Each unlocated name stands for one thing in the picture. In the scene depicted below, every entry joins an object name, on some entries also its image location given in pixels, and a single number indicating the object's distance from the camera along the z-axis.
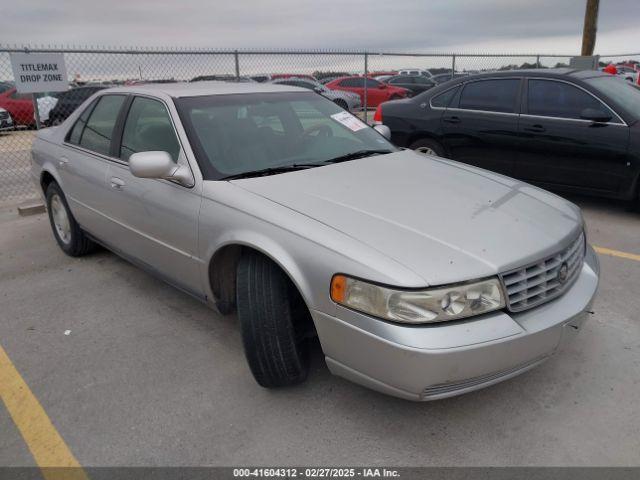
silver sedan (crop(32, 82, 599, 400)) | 2.12
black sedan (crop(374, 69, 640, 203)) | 5.29
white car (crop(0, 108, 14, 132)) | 14.41
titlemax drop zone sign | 6.36
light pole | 13.29
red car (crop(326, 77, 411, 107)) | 19.59
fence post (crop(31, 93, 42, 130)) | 6.60
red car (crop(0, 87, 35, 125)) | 15.74
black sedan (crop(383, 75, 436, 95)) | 22.89
